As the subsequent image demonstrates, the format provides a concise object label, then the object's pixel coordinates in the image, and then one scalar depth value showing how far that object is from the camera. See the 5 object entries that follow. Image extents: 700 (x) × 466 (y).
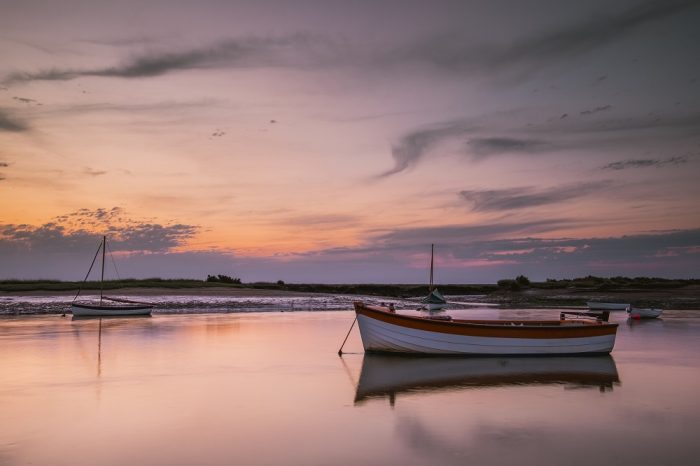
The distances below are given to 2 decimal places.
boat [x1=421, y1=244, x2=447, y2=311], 52.57
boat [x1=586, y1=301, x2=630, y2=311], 51.09
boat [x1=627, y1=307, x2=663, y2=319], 40.28
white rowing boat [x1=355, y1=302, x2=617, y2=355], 19.97
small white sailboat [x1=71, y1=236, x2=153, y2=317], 38.56
